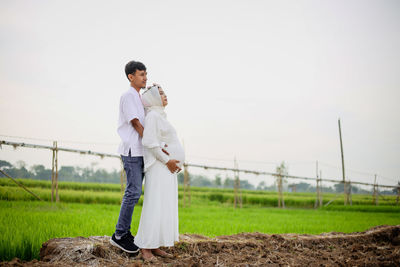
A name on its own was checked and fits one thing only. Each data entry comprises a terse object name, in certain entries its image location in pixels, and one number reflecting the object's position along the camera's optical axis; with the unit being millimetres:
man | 3129
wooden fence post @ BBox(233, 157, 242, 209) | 16206
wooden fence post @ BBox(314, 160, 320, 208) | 18966
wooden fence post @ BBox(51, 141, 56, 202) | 11098
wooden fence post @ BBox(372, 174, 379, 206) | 19916
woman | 3141
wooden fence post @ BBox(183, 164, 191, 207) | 14191
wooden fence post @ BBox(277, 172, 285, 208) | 17691
